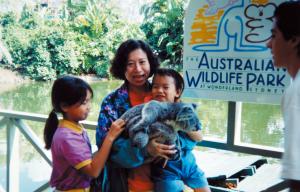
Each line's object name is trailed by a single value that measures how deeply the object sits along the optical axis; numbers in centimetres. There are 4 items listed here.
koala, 123
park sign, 149
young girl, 136
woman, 125
